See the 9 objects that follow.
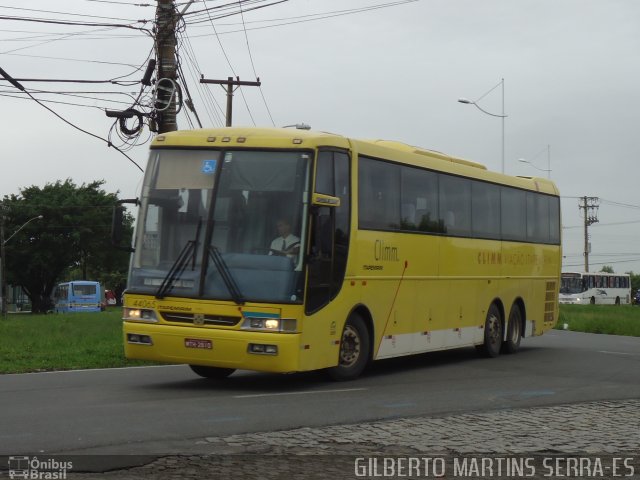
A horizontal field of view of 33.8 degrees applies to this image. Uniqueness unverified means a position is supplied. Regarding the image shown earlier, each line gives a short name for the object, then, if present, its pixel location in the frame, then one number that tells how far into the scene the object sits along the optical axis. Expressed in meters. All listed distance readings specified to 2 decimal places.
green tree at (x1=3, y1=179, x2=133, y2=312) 79.56
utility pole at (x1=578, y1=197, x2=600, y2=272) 97.31
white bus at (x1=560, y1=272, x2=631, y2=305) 77.69
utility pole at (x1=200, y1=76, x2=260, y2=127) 39.41
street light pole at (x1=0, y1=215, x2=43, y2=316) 69.38
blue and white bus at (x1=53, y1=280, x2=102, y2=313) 74.81
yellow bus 13.16
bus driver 13.26
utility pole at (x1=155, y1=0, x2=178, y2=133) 22.47
